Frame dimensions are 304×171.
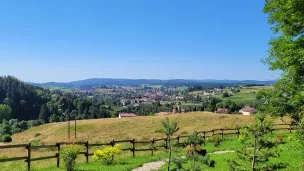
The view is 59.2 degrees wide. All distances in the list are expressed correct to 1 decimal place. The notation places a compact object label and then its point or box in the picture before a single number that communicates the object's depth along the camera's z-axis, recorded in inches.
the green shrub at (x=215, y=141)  1089.0
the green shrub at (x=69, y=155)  578.9
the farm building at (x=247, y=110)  4712.1
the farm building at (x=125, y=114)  4769.9
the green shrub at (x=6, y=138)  1995.2
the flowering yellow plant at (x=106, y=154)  704.4
